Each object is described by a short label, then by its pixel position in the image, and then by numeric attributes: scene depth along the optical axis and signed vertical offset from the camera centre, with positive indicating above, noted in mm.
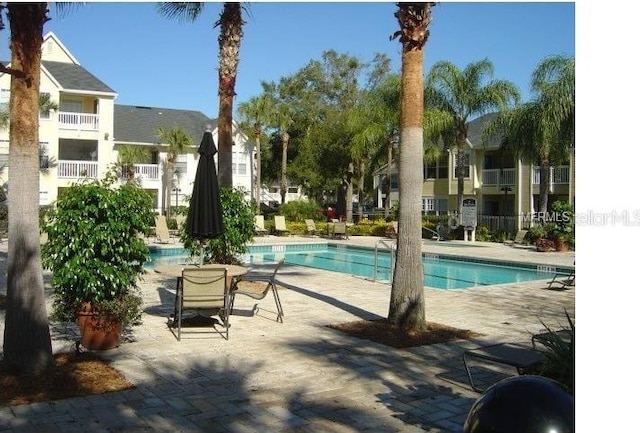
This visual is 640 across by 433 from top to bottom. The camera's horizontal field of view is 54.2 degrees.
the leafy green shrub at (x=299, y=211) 37500 +41
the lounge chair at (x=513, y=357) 5121 -1275
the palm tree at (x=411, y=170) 8125 +541
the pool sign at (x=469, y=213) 28219 -53
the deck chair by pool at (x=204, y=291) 7840 -999
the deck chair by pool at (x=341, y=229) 29844 -840
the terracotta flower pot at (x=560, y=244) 23641 -1217
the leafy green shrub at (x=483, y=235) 29812 -1107
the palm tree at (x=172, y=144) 40906 +4434
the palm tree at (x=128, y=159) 38969 +3305
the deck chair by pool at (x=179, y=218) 27239 -291
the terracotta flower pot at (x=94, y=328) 6973 -1306
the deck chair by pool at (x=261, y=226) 29791 -704
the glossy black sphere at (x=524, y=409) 2752 -890
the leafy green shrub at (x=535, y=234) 24797 -883
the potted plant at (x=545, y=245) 23375 -1240
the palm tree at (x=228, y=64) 13883 +3378
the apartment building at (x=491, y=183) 34562 +1775
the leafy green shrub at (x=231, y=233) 12195 -428
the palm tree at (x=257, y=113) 45875 +7337
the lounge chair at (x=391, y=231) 30692 -953
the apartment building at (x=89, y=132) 35344 +4878
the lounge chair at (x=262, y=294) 9062 -1173
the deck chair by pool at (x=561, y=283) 13461 -1578
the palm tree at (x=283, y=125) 46812 +6819
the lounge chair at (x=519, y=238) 27062 -1133
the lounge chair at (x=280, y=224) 31328 -620
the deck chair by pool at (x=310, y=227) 32062 -787
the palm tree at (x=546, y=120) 25281 +3849
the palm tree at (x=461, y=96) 29994 +5652
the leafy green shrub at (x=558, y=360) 4379 -1098
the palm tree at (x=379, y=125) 33262 +5011
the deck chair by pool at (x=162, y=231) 24680 -774
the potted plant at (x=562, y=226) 23672 -536
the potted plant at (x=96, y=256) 6848 -494
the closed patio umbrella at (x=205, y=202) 9602 +148
